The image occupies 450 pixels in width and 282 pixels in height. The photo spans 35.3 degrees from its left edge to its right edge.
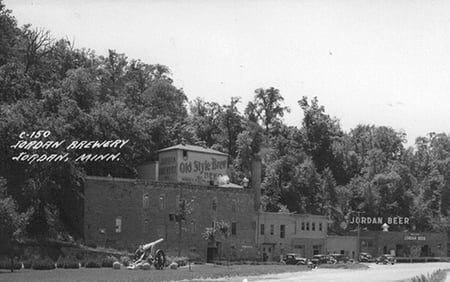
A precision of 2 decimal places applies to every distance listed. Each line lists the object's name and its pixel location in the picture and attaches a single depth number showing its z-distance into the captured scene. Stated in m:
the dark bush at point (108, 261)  68.06
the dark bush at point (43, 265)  60.10
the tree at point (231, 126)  131.62
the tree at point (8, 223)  56.72
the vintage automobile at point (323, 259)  96.64
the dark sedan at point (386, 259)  109.57
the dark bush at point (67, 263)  63.45
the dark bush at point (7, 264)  58.38
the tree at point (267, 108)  144.00
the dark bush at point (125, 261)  69.79
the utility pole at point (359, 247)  118.88
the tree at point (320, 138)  144.25
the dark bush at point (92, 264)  66.12
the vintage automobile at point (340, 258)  104.22
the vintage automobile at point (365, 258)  113.46
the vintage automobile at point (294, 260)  92.06
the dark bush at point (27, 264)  61.15
